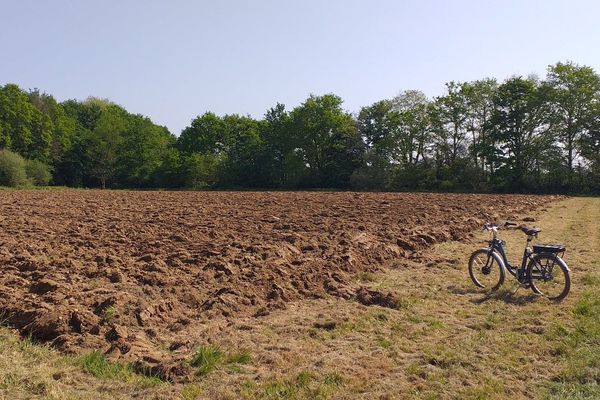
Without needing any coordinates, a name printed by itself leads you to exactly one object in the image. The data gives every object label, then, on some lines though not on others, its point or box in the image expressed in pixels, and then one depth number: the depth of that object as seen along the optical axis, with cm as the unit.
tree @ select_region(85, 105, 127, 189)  7388
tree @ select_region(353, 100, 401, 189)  6078
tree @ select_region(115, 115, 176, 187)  7481
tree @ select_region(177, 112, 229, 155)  8050
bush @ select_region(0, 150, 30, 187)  5722
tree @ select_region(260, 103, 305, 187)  6844
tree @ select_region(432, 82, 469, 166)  6034
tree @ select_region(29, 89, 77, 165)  7375
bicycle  862
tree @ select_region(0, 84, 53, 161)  6819
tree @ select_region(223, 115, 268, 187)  7050
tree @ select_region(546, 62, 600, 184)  5194
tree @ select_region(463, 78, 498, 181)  5800
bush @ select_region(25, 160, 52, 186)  6159
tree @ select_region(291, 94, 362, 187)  6769
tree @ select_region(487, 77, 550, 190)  5379
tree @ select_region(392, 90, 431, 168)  6275
